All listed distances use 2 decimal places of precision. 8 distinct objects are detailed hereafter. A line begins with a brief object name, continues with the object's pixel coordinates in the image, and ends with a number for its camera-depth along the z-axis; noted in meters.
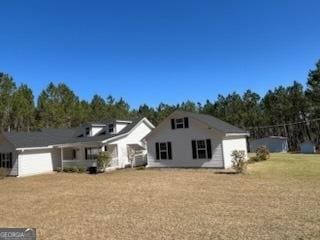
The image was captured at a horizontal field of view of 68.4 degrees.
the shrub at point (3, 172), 20.14
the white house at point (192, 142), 17.52
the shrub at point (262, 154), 21.79
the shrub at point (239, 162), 15.13
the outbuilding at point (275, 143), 36.38
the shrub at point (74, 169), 21.05
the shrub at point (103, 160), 19.71
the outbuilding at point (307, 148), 33.77
